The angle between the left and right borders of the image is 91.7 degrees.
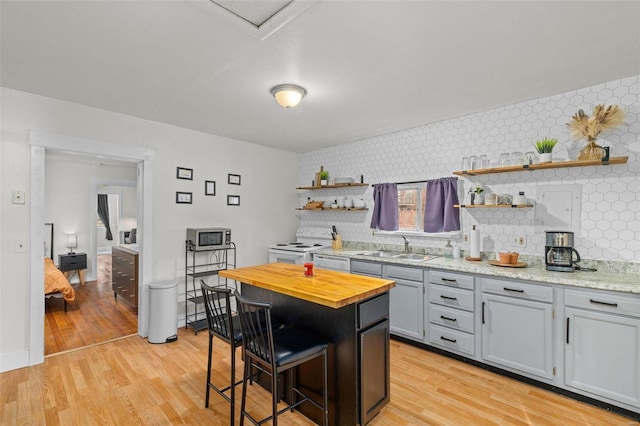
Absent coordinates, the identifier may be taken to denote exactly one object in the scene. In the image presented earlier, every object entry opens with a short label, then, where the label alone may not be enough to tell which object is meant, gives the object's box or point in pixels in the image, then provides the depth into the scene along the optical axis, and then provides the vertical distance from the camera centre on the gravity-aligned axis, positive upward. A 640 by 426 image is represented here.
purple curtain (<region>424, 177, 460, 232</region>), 3.65 +0.09
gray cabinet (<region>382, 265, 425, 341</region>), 3.31 -0.96
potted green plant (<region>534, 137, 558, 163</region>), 2.84 +0.61
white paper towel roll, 3.32 -0.31
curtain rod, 3.98 +0.42
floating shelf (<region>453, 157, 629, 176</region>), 2.60 +0.45
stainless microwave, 3.96 -0.33
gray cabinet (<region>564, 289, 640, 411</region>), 2.19 -0.97
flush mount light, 2.70 +1.04
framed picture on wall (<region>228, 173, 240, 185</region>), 4.60 +0.50
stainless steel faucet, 4.05 -0.42
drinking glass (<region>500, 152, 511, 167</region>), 3.16 +0.56
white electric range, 4.41 -0.51
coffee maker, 2.70 -0.34
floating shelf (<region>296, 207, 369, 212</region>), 4.60 +0.07
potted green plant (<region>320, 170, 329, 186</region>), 4.99 +0.58
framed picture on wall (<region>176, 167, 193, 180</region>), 4.04 +0.52
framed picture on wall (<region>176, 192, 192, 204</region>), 4.03 +0.20
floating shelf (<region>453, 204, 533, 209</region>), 3.05 +0.08
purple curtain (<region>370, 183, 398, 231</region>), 4.29 +0.09
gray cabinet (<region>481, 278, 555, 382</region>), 2.54 -0.97
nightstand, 5.80 -0.94
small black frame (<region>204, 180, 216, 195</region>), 4.32 +0.36
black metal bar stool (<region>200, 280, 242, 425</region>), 2.00 -0.81
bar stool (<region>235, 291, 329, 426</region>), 1.74 -0.82
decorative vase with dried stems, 2.51 +0.75
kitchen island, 1.96 -0.80
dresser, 4.36 -0.94
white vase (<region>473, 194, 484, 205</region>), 3.31 +0.16
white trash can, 3.49 -1.14
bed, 4.37 -1.05
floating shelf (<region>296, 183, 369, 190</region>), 4.55 +0.43
